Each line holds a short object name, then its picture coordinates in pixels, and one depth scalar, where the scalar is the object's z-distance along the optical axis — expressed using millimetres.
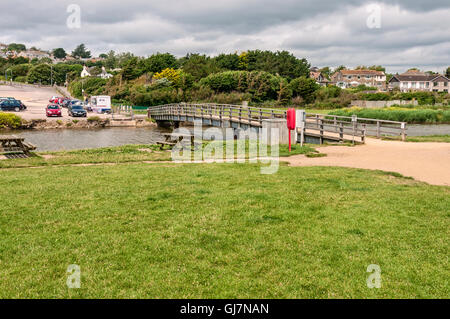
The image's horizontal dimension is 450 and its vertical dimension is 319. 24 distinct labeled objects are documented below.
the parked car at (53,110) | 48406
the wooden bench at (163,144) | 19219
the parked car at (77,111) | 49938
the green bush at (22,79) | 128500
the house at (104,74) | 153300
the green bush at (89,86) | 90088
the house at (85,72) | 141912
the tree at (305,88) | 76375
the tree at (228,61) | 100938
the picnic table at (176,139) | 18719
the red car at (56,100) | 64500
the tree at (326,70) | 191838
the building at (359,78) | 131212
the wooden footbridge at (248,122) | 21309
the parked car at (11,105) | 50491
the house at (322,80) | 138588
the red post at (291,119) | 17156
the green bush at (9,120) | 42281
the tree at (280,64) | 98206
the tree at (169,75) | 80625
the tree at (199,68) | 88938
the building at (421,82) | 113688
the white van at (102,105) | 58125
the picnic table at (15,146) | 16156
